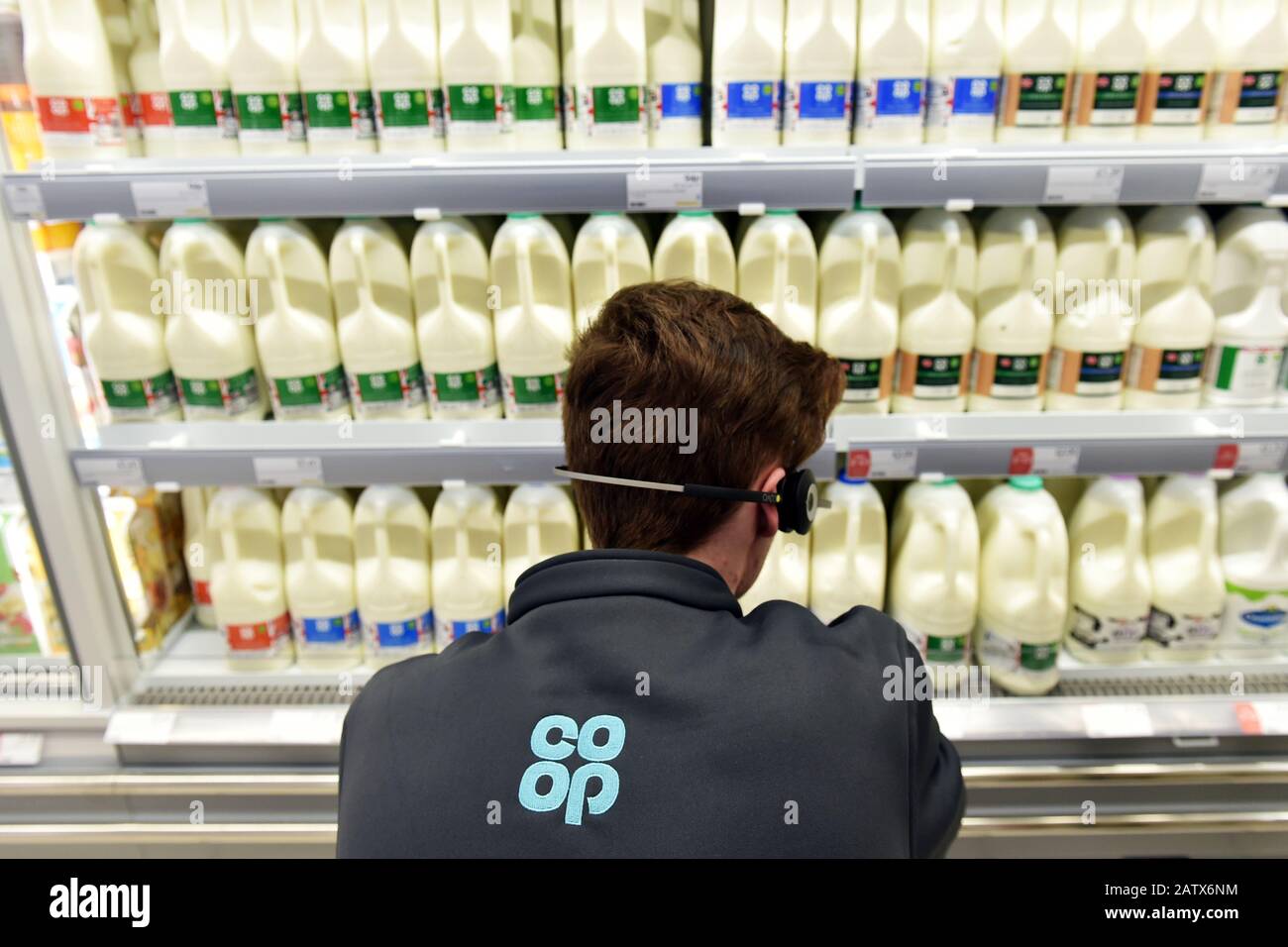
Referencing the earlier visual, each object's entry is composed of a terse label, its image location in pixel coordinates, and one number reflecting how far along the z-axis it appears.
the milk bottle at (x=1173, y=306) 1.74
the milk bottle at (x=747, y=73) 1.62
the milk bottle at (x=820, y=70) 1.61
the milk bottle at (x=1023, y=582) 1.86
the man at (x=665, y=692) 0.83
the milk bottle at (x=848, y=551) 1.90
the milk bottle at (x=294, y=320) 1.75
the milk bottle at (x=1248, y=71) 1.61
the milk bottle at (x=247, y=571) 1.92
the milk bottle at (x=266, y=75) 1.62
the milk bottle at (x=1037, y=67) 1.60
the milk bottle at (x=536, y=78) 1.68
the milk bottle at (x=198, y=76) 1.63
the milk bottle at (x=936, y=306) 1.76
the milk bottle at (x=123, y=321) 1.74
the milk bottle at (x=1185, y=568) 1.89
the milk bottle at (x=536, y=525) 1.89
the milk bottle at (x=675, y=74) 1.66
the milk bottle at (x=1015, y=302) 1.76
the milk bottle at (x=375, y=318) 1.75
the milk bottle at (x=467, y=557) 1.91
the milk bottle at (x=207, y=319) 1.75
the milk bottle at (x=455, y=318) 1.74
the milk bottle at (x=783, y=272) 1.73
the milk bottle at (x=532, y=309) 1.72
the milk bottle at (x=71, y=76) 1.60
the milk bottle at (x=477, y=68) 1.61
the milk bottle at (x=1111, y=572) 1.89
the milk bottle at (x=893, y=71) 1.60
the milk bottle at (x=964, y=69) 1.61
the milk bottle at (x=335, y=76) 1.62
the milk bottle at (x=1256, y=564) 1.90
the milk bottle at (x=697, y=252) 1.72
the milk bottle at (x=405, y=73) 1.61
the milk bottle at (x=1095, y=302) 1.75
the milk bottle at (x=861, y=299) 1.73
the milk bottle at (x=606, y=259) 1.73
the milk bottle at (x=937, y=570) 1.88
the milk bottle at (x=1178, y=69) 1.60
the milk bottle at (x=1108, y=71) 1.60
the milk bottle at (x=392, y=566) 1.90
